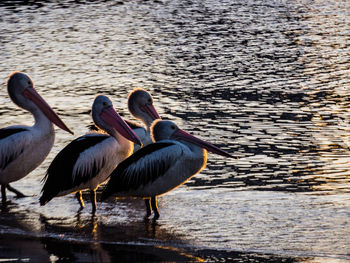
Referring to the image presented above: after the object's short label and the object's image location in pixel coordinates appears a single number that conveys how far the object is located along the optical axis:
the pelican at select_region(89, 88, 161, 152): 16.33
